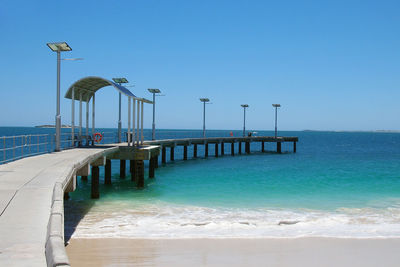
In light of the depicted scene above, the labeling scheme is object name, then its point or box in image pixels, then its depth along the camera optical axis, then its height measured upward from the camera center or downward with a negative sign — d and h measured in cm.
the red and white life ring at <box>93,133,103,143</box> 2061 -49
